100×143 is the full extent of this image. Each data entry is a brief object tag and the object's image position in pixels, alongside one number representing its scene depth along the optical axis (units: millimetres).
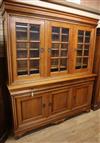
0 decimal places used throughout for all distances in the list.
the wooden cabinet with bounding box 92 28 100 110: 2316
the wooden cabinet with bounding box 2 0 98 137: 1529
